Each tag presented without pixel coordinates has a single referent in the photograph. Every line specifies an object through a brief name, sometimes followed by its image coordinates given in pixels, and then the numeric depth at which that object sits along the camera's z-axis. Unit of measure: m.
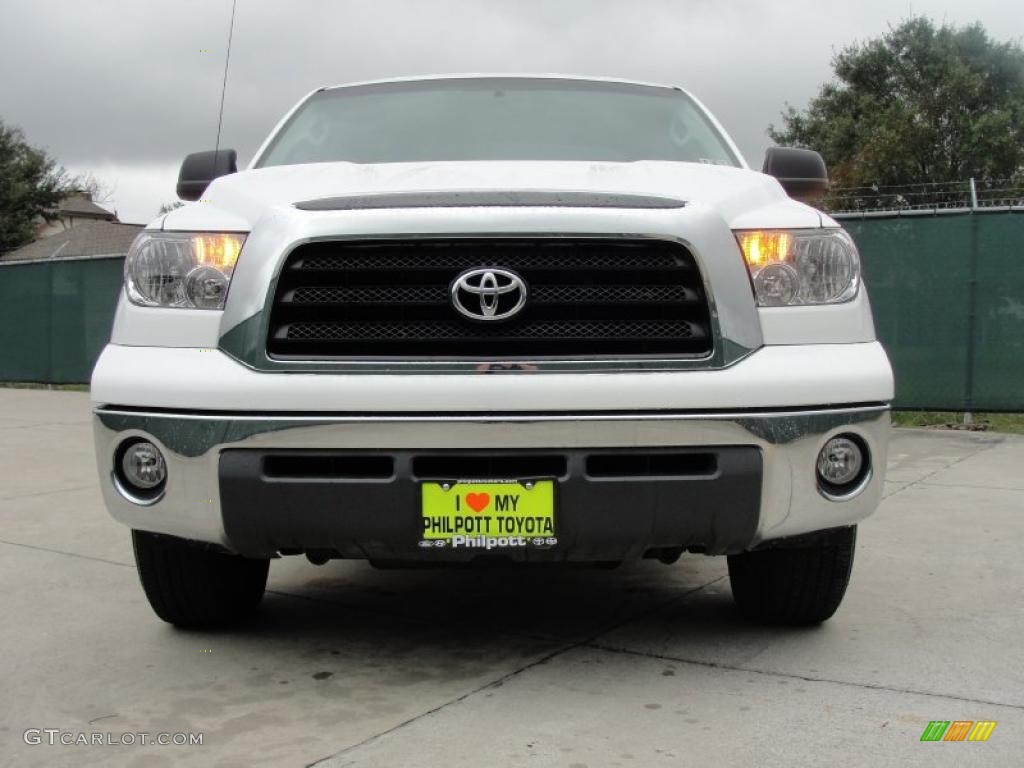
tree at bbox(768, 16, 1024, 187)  40.09
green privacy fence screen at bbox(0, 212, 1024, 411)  9.74
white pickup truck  3.17
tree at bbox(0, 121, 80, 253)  50.34
